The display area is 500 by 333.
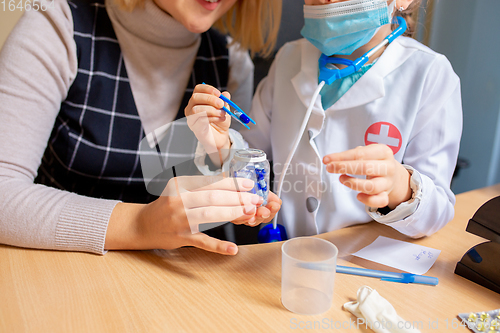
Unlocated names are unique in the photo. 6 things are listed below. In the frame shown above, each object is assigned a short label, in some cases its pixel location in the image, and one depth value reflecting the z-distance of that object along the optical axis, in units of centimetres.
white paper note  70
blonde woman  71
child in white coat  74
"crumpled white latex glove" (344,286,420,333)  52
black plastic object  65
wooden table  54
